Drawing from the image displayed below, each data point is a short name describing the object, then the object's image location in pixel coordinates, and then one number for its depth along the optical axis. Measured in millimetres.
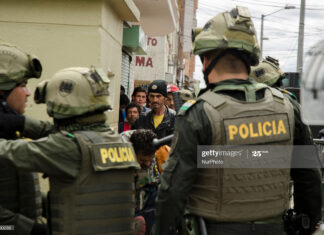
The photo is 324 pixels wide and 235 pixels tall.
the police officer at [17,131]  2850
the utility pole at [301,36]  15966
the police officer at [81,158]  2598
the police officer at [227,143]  2605
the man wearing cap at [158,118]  6371
